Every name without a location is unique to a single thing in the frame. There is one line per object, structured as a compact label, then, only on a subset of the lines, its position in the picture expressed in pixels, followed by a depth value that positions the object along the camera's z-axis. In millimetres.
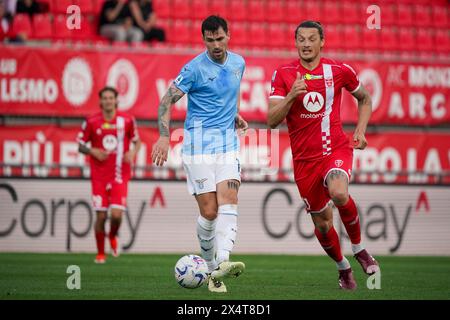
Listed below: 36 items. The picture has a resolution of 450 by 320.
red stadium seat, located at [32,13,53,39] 19719
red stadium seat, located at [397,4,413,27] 22703
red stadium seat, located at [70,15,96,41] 20023
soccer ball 9391
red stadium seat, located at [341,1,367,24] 22344
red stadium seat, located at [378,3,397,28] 22398
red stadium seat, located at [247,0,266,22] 21844
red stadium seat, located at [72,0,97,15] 20333
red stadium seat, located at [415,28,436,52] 22188
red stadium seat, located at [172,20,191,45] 20922
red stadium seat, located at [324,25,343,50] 21395
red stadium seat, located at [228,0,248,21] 21572
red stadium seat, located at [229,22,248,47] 20859
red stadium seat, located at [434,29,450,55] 22312
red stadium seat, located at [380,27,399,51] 21906
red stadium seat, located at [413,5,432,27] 22844
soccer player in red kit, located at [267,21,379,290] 9875
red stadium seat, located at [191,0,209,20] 21422
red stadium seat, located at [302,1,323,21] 22172
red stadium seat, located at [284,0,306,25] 22041
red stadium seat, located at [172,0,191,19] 21391
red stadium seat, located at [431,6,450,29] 22938
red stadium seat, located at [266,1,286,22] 21969
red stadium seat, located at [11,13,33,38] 19422
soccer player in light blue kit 9852
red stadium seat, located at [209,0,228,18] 21609
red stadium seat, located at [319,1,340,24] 22200
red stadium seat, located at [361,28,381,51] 21781
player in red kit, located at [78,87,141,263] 14898
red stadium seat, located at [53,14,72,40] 19672
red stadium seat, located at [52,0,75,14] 20375
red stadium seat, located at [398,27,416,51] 22062
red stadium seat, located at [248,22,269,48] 21125
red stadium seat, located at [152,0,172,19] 21359
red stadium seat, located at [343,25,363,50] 21672
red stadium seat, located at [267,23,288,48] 21172
